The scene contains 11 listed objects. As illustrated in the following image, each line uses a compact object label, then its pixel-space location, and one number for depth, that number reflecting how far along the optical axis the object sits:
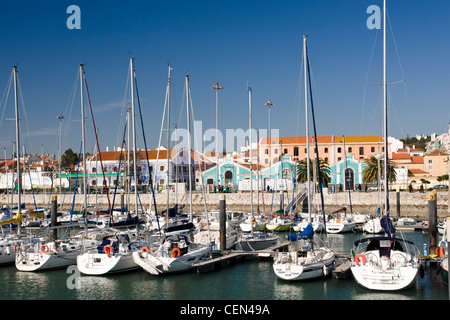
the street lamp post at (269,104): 52.66
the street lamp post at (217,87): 51.12
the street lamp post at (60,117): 64.25
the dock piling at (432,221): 28.66
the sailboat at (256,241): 31.81
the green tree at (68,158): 111.17
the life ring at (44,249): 27.56
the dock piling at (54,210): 38.22
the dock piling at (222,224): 30.47
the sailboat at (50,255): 27.00
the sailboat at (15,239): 28.80
